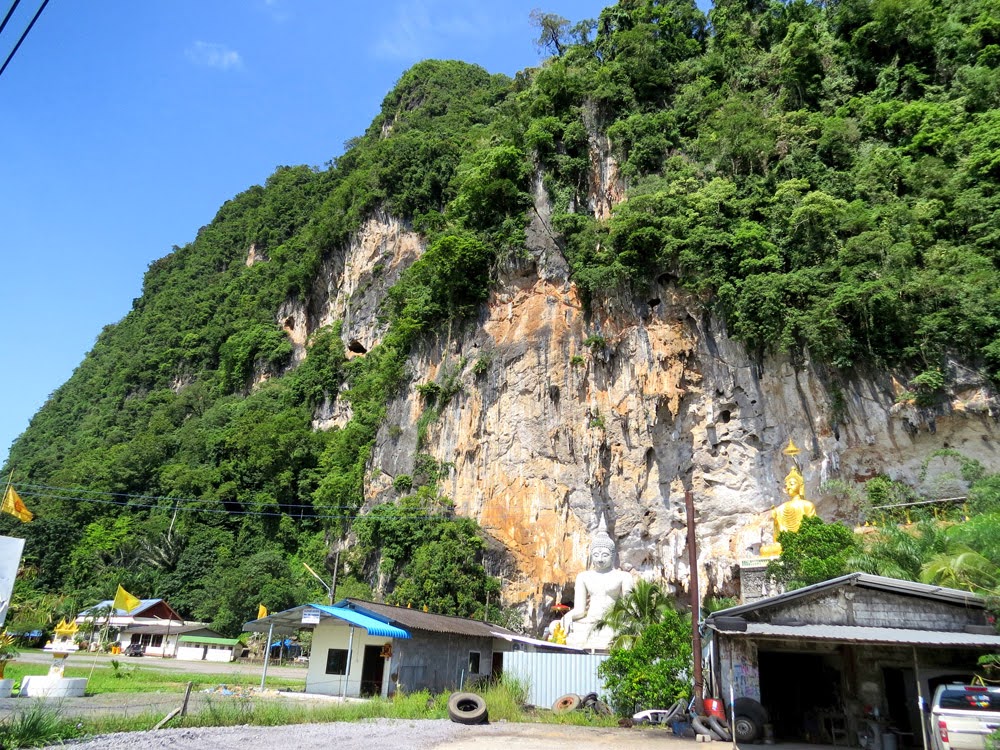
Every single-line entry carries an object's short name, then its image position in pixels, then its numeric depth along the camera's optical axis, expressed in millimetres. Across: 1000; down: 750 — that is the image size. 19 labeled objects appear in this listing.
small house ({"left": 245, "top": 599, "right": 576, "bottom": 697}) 17766
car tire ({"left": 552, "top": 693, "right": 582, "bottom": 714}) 15683
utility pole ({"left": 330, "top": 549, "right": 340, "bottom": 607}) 30878
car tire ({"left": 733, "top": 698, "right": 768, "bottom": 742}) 11703
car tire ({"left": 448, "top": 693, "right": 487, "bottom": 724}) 13992
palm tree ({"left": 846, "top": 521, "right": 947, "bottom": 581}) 14312
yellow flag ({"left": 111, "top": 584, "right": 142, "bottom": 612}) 20502
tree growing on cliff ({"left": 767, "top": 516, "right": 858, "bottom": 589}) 15836
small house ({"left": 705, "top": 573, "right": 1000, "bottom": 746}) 10812
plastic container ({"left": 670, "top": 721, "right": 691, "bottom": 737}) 12163
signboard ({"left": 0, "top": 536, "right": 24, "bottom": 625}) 12812
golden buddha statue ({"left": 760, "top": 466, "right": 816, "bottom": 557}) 19906
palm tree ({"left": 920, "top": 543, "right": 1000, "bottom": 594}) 11616
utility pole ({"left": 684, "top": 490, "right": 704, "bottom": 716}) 12391
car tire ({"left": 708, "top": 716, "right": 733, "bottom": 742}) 11670
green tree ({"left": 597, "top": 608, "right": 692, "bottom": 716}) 14156
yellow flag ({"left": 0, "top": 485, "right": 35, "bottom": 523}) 21328
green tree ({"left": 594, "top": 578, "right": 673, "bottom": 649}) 18234
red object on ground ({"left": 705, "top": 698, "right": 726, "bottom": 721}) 11891
